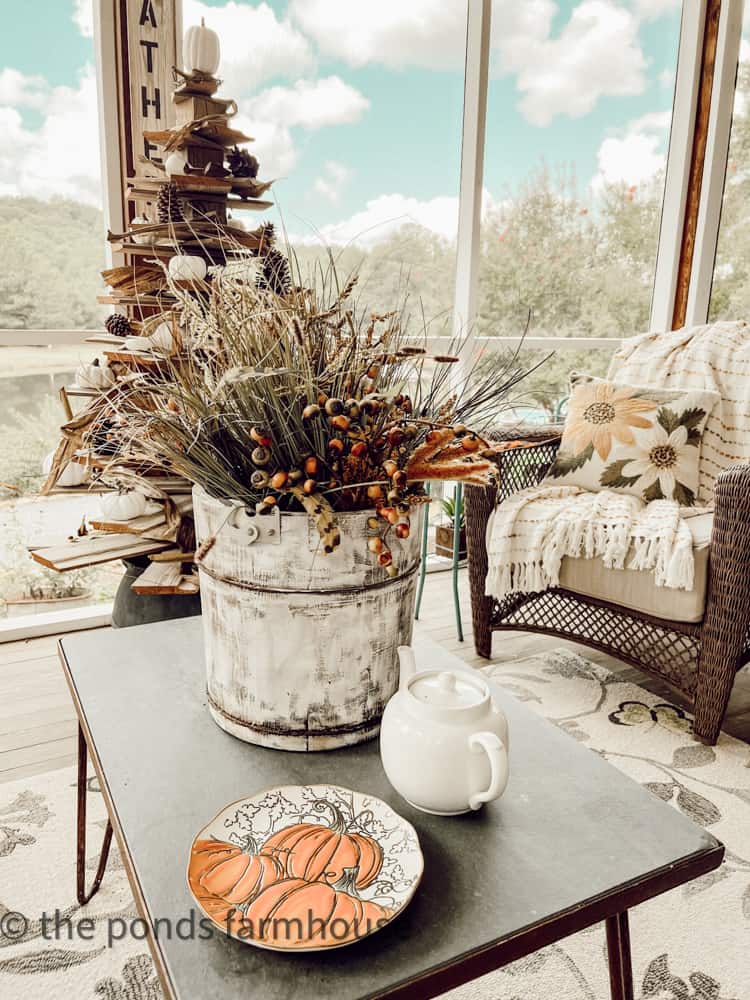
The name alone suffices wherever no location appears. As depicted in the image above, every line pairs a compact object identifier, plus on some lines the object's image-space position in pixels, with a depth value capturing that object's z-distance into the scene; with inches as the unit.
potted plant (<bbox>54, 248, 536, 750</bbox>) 31.3
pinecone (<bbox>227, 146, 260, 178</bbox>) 71.1
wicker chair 69.0
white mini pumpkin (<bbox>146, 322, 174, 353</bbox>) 58.6
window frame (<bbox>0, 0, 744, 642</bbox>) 96.0
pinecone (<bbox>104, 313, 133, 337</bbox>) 71.9
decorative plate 24.8
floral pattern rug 44.9
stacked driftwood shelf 65.5
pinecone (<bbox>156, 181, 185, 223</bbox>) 68.9
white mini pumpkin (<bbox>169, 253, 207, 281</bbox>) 58.7
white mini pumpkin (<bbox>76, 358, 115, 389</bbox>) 69.9
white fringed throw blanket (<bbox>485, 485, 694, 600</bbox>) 73.0
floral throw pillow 88.3
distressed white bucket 32.2
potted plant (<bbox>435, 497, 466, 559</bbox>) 122.9
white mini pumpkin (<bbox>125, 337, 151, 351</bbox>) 62.9
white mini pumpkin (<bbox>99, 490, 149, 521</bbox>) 68.7
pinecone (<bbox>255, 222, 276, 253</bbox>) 63.5
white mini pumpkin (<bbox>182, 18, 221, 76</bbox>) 68.3
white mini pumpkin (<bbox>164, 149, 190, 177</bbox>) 69.5
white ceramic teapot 29.6
